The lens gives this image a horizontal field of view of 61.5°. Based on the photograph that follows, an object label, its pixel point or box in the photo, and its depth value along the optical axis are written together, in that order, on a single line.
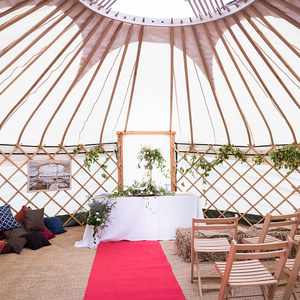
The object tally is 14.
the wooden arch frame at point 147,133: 4.17
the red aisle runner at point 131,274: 2.11
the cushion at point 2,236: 3.15
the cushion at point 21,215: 3.42
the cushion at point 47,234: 3.48
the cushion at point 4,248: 2.99
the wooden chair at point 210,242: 2.10
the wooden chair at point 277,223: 2.01
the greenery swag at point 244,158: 3.56
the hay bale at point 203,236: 2.68
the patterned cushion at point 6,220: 3.16
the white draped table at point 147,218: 3.44
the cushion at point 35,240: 3.20
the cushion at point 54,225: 3.75
